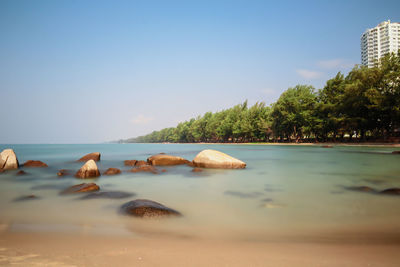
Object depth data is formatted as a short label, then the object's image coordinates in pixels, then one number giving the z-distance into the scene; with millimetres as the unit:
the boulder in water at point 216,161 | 12273
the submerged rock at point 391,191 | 6266
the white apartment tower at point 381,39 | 150375
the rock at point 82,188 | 6789
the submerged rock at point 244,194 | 6380
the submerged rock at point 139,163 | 14986
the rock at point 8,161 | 12617
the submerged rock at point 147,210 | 4516
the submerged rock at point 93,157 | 19192
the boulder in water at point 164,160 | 14711
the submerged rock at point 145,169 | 11525
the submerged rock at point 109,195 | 6250
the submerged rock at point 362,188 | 6902
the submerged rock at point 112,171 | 11027
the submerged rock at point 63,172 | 10945
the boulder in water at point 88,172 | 10023
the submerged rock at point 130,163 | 15438
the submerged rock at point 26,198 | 6281
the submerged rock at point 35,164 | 14566
